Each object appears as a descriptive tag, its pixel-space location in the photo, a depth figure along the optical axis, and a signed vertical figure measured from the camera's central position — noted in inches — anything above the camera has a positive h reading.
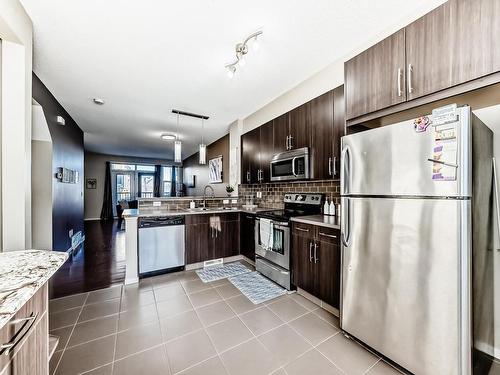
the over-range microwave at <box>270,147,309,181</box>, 105.7 +12.0
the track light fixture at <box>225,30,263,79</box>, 73.9 +53.0
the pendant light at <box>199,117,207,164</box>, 138.3 +22.4
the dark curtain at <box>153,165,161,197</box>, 386.9 +10.1
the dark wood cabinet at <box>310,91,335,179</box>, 94.2 +24.0
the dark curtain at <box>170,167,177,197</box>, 400.5 +4.8
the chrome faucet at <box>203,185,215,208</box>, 153.6 -11.1
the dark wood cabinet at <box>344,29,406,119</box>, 60.6 +34.9
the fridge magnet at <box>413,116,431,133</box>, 50.3 +15.6
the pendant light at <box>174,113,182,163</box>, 131.1 +23.2
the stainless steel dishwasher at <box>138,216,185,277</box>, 113.8 -33.0
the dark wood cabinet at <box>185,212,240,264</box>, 126.3 -32.9
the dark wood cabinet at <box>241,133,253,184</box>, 152.7 +22.9
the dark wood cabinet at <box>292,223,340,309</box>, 78.2 -30.9
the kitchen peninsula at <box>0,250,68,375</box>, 27.7 -19.8
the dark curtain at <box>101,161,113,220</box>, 339.8 -22.4
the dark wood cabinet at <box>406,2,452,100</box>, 51.6 +35.3
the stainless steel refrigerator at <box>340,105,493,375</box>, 45.0 -12.2
